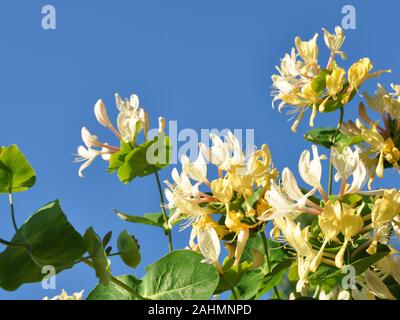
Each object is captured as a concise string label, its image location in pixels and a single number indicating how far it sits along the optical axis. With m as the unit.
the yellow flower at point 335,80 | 0.82
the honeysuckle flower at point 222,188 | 0.71
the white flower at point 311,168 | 0.69
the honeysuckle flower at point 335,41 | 0.89
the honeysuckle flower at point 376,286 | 0.70
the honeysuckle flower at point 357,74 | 0.82
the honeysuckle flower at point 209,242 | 0.70
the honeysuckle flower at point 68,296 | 1.00
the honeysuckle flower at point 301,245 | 0.67
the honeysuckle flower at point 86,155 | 0.91
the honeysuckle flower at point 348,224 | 0.66
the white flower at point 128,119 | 0.86
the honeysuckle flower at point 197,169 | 0.73
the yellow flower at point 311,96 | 0.84
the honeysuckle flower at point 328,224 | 0.66
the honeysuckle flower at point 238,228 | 0.71
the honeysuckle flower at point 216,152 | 0.72
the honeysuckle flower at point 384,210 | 0.67
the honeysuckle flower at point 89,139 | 0.90
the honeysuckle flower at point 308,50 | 0.87
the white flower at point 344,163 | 0.69
